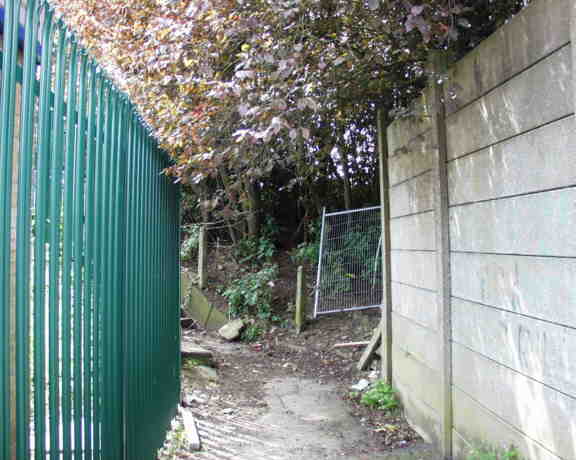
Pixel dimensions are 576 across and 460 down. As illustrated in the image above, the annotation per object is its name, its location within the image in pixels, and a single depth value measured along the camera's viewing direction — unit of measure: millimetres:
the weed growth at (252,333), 9805
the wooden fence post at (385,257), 5656
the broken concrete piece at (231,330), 9812
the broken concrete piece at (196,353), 7059
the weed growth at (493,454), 2723
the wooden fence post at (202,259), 11234
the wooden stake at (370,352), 6781
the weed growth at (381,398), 5246
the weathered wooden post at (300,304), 9500
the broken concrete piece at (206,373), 6777
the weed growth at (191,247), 12281
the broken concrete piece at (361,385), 6114
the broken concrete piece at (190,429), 4156
